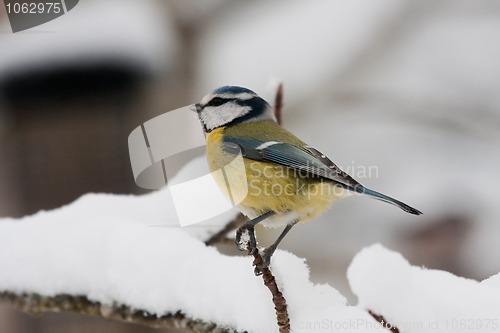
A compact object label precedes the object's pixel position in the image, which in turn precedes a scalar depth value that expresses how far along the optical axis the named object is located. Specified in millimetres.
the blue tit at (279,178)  2243
